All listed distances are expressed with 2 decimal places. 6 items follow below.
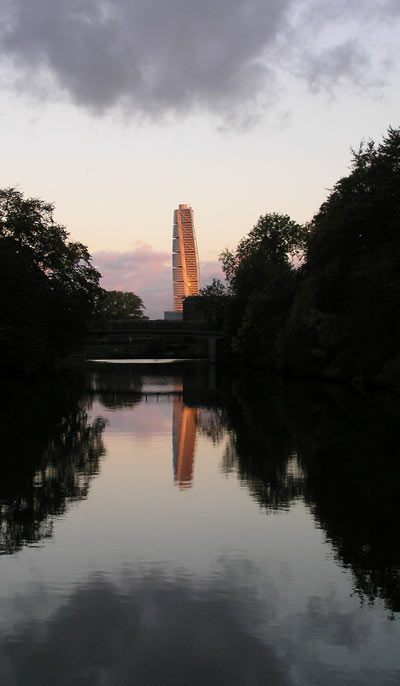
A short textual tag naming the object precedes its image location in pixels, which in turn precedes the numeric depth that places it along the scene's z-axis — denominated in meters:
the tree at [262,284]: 86.38
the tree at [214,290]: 124.75
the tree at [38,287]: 64.94
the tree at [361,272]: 49.44
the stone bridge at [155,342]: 130.88
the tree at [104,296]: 88.59
